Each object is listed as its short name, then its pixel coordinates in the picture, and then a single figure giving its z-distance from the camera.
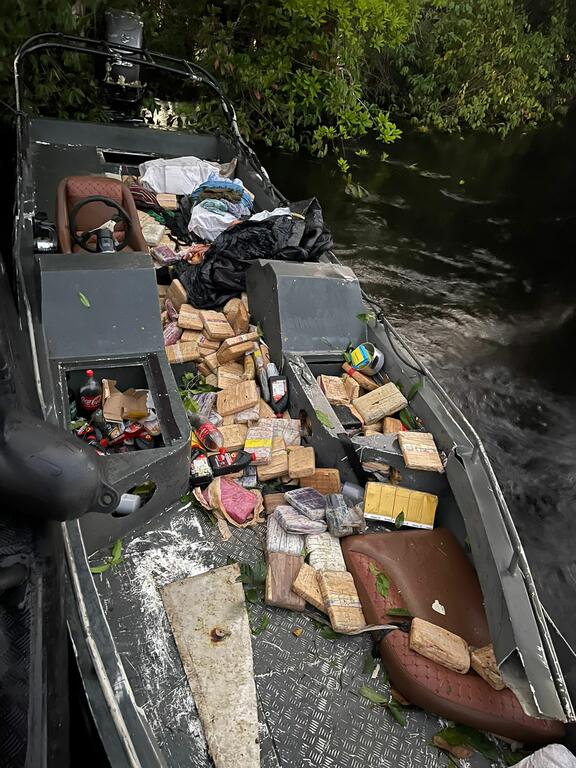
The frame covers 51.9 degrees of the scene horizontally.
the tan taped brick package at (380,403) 3.51
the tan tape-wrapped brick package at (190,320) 4.09
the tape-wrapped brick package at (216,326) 4.03
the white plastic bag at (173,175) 5.93
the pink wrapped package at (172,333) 4.07
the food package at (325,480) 3.19
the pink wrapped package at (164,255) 4.83
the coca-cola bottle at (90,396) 3.25
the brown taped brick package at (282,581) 2.71
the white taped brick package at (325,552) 2.87
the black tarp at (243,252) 4.39
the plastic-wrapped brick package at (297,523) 2.97
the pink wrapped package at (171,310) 4.29
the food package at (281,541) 2.93
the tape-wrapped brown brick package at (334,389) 3.63
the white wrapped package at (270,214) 4.63
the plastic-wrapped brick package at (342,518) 2.98
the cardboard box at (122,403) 3.25
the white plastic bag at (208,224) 5.23
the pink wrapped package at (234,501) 3.07
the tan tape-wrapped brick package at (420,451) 3.07
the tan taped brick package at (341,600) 2.63
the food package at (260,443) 3.29
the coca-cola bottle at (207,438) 3.34
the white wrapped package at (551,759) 2.13
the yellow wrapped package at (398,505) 3.08
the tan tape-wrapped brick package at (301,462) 3.21
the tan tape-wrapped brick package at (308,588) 2.71
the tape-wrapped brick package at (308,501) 3.03
